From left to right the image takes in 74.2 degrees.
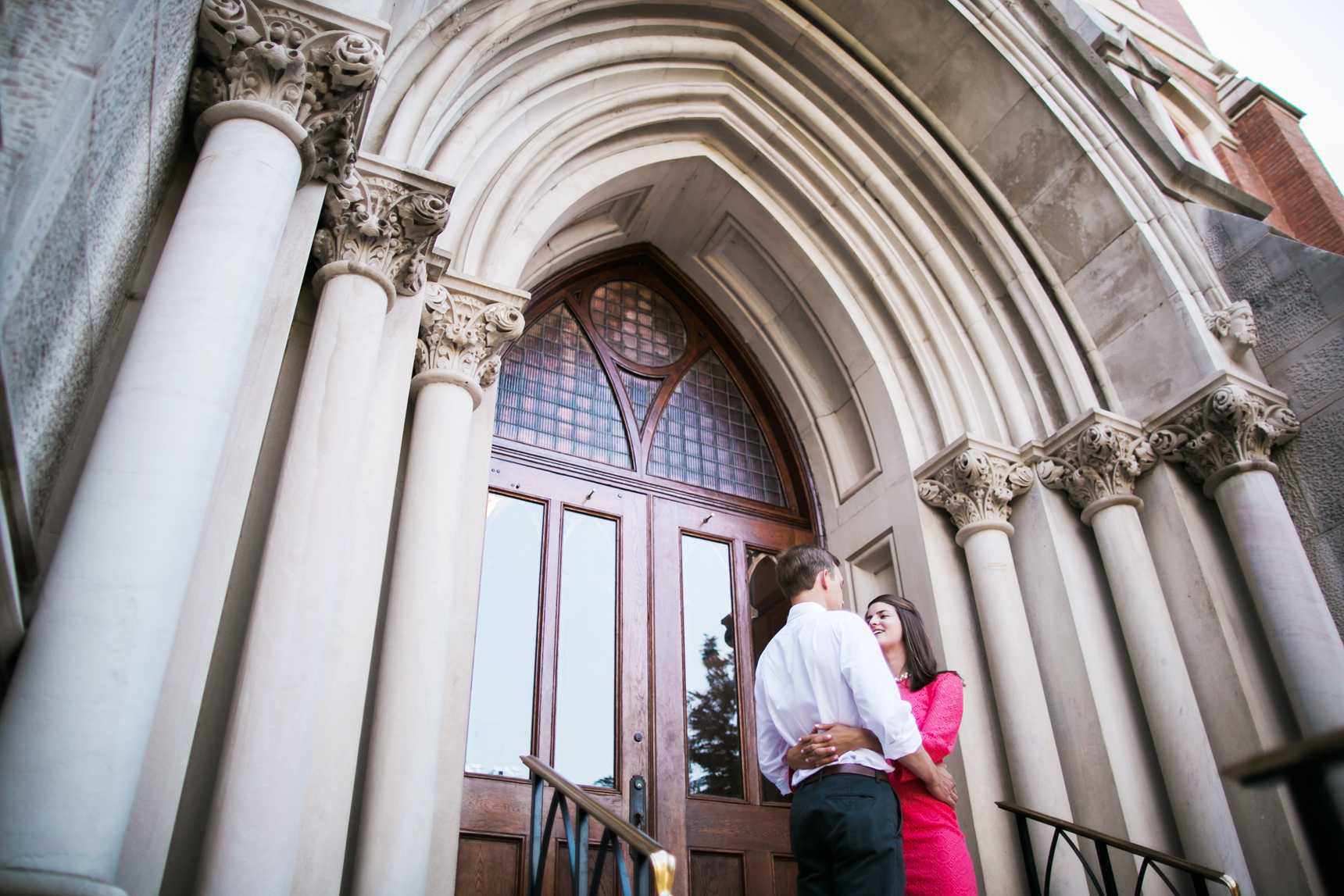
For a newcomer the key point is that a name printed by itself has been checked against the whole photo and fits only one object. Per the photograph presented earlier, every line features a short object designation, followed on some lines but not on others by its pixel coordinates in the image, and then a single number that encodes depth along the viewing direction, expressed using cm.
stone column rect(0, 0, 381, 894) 167
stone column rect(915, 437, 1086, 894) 417
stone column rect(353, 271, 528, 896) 273
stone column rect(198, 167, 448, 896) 214
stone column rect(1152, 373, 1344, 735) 404
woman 241
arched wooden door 421
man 224
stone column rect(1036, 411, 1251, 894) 395
